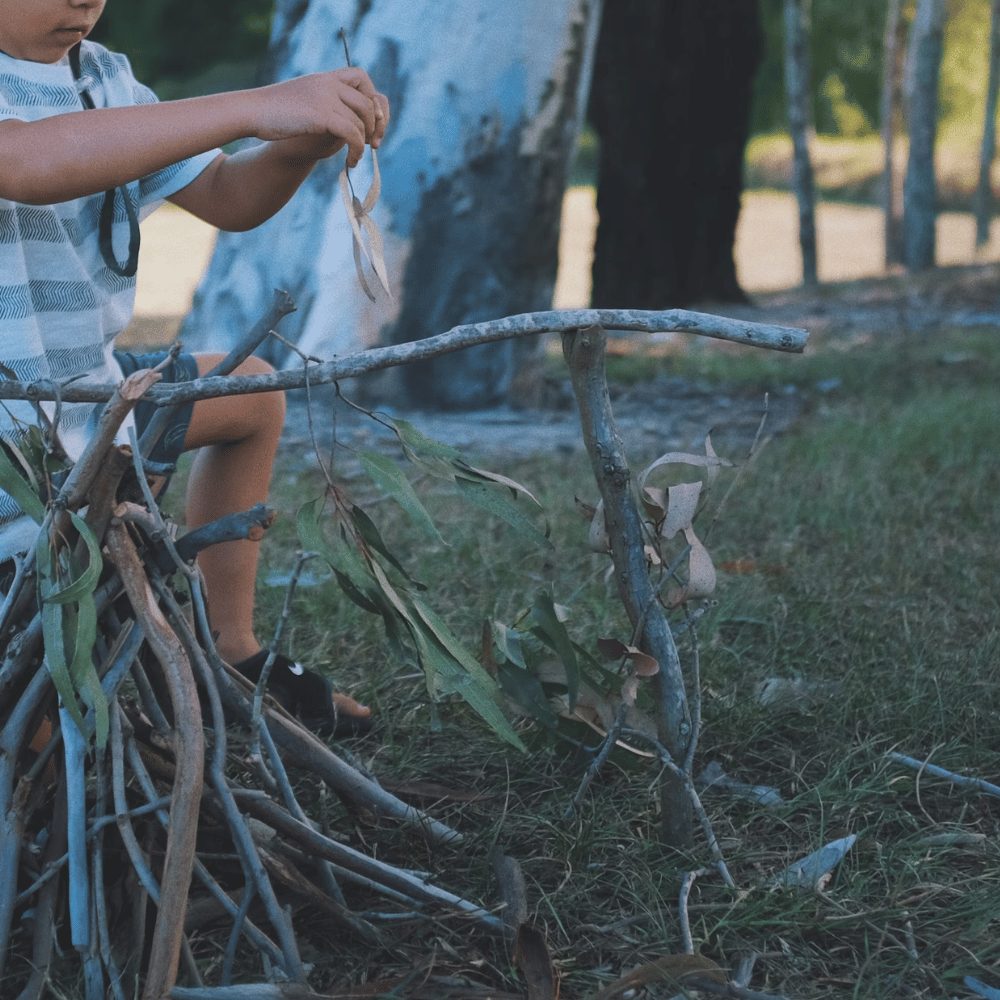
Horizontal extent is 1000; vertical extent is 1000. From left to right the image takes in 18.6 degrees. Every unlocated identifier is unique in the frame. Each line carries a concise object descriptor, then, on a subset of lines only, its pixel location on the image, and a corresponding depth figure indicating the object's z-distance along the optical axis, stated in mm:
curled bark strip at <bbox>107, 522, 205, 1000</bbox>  1950
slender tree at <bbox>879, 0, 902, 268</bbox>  12866
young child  2124
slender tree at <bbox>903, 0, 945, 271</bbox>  10925
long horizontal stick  1999
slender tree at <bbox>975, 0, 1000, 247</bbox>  12334
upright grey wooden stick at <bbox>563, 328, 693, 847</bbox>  2088
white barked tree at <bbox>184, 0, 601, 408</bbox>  4598
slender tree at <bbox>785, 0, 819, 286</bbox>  10041
